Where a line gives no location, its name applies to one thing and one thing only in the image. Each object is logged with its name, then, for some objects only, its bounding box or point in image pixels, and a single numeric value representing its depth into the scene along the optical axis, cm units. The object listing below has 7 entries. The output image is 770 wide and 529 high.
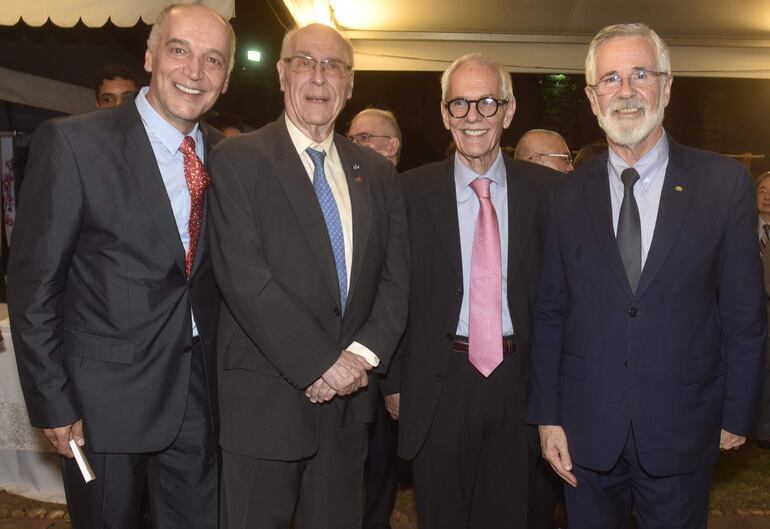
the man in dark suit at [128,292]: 194
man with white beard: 197
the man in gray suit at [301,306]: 203
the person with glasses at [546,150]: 377
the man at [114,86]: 357
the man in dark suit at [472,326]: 237
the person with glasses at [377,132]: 377
